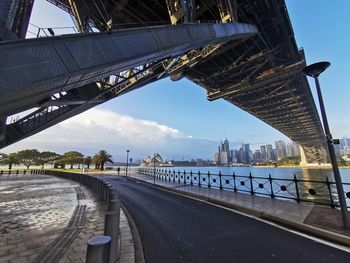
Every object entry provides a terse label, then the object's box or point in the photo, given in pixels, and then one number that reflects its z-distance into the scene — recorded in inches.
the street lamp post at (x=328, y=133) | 219.9
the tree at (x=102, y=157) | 2233.8
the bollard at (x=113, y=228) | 151.7
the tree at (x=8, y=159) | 2265.9
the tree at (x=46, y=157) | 2588.6
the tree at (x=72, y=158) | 2479.1
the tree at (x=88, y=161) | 2618.1
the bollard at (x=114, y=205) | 176.6
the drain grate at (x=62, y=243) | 160.7
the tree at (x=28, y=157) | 2343.8
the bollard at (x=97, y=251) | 100.2
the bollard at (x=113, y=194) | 234.3
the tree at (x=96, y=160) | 2249.0
